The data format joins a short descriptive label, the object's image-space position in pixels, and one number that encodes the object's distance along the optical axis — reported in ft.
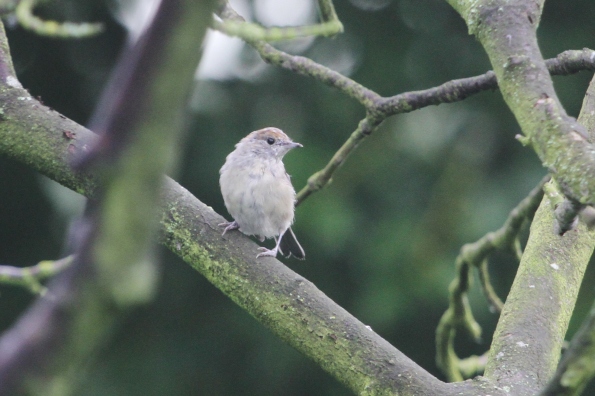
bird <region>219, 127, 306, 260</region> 33.68
